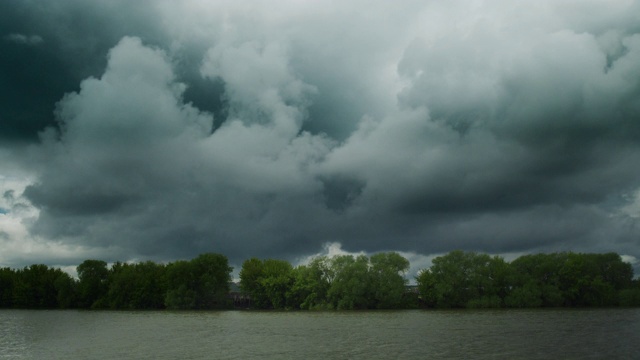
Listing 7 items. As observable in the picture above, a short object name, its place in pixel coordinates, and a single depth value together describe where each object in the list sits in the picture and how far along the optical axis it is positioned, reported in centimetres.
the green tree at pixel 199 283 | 17688
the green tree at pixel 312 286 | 15988
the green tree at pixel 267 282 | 17362
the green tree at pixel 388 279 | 14588
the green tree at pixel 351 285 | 14575
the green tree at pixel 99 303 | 19388
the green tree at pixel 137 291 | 18850
